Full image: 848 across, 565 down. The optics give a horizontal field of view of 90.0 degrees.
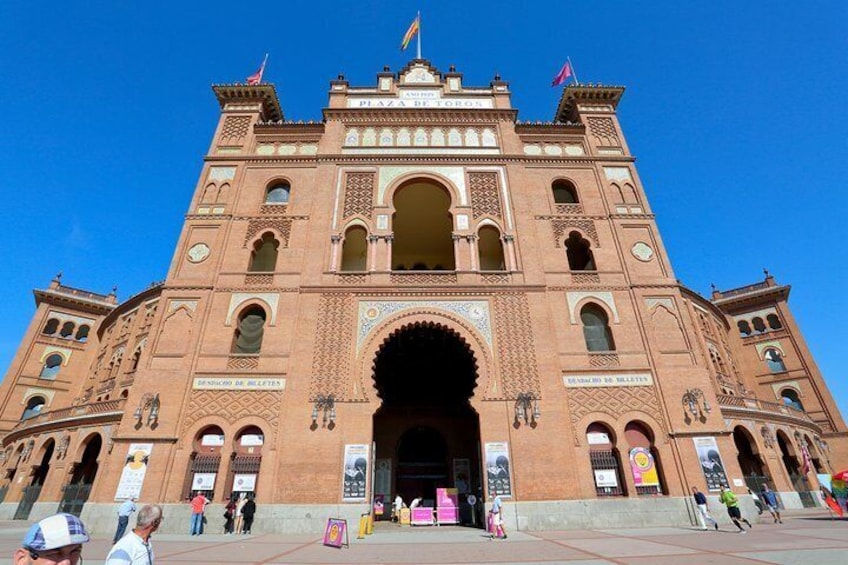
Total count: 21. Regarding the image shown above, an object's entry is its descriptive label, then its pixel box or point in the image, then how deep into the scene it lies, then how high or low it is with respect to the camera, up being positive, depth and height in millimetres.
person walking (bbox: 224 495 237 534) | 13492 -393
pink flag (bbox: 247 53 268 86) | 23666 +21301
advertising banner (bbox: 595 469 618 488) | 14836 +554
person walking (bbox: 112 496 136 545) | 12461 -254
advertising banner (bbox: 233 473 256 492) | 14477 +633
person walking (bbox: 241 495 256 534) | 13547 -269
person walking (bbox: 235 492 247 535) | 13562 -320
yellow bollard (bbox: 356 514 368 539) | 12828 -668
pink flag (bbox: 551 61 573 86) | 23734 +21111
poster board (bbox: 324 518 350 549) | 10773 -729
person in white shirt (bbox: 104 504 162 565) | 2938 -248
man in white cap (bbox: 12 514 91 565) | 2338 -177
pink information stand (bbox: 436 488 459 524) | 16641 -226
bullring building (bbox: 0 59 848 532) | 14664 +5802
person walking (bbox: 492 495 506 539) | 12253 -700
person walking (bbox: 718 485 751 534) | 12383 -287
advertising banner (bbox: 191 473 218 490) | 14492 +691
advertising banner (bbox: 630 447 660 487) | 14820 +849
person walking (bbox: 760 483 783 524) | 14951 -309
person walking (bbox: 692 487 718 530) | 13078 -406
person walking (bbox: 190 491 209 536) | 13142 -285
